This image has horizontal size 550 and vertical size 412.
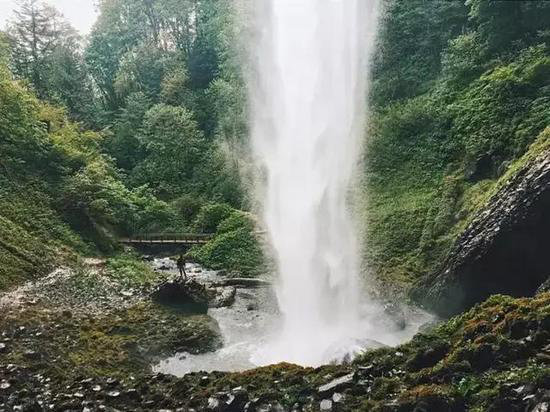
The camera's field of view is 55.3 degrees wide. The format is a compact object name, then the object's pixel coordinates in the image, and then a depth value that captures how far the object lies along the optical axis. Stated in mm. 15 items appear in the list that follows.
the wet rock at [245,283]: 18938
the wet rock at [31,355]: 11438
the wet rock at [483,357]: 7609
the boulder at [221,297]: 16859
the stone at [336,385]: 8352
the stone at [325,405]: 7968
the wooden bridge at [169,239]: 24391
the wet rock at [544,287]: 10183
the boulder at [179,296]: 16531
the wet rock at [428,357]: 8469
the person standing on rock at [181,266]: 19297
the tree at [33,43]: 39000
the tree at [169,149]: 34625
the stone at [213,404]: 8570
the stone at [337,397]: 8089
